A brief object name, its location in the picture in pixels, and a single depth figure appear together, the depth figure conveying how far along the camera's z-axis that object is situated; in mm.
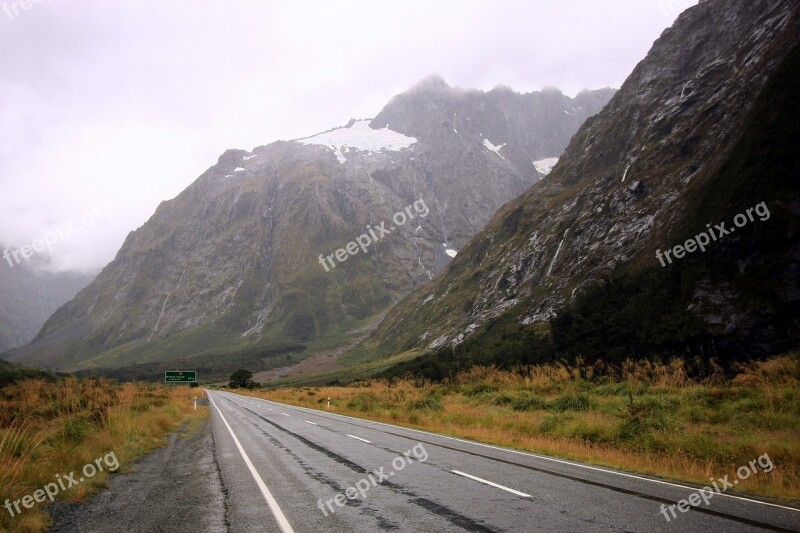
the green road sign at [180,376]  61744
